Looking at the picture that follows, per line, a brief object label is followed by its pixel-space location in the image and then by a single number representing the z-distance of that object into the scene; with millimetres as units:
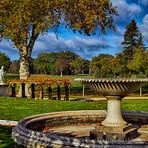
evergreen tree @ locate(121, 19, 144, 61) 43833
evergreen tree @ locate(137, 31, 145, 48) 44214
